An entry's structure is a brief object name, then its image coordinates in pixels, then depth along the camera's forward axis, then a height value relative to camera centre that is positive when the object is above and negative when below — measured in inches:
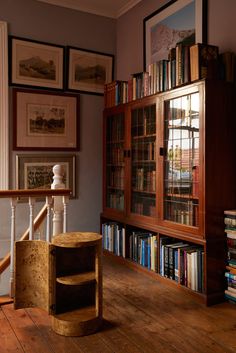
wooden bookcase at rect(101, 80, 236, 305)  106.3 +1.4
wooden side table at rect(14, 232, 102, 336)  86.6 -27.5
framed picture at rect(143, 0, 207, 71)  127.0 +58.0
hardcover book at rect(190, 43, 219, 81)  107.5 +34.4
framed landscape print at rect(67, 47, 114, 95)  167.6 +50.2
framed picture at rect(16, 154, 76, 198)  156.9 +0.8
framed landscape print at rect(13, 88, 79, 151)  155.8 +23.8
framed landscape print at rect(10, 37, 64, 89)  154.3 +49.2
